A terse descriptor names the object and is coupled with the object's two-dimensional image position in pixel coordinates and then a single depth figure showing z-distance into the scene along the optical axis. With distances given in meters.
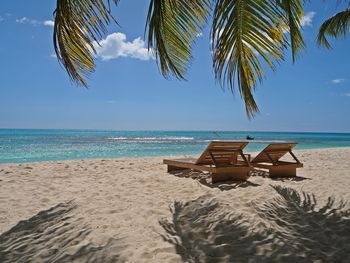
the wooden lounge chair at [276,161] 6.06
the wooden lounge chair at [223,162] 5.33
